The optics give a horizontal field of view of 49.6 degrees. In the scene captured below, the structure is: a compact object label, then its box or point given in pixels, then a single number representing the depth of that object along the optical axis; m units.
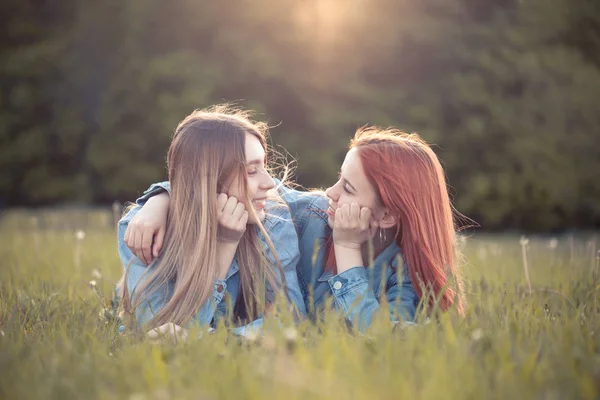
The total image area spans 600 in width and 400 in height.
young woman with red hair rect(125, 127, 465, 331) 2.91
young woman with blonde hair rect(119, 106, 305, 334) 2.82
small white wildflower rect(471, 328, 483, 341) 1.81
